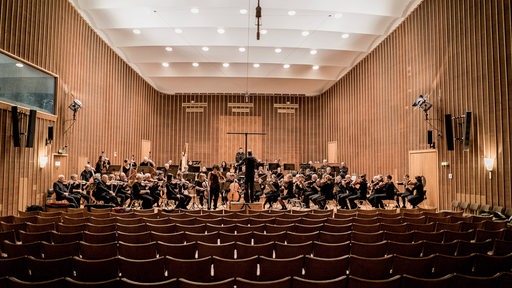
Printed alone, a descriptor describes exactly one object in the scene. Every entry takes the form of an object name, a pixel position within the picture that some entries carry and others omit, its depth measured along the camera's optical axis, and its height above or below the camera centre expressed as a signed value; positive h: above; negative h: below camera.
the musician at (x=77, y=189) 10.16 -0.95
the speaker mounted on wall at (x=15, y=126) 8.71 +0.86
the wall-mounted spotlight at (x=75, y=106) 11.48 +1.85
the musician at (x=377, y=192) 10.76 -1.13
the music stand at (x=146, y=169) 11.86 -0.38
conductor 9.43 -0.40
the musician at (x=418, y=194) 9.99 -1.09
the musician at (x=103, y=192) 9.98 -1.01
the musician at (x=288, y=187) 11.25 -0.99
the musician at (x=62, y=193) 9.41 -0.98
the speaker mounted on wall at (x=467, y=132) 9.16 +0.72
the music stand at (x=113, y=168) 13.09 -0.37
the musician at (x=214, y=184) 10.77 -0.84
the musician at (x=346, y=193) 11.13 -1.18
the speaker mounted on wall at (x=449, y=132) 9.86 +0.77
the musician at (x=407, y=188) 10.81 -1.01
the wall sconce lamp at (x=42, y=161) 10.03 -0.07
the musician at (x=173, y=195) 10.27 -1.14
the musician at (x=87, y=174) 11.20 -0.53
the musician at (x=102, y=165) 12.96 -0.25
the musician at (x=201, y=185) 11.43 -0.93
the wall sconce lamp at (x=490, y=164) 8.48 -0.16
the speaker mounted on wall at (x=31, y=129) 9.10 +0.83
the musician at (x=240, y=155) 17.56 +0.18
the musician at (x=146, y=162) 13.61 -0.14
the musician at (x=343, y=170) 14.42 -0.53
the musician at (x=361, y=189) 10.70 -1.00
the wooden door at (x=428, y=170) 10.80 -0.42
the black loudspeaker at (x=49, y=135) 10.42 +0.75
